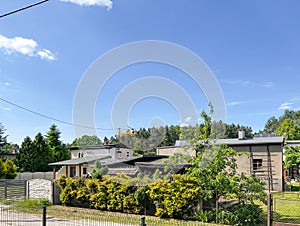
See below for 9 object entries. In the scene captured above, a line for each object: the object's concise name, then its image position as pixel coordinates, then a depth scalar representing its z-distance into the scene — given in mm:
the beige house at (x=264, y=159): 18905
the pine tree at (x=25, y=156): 31775
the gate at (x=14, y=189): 13742
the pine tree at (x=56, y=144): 37534
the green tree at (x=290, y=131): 45031
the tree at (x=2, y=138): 43691
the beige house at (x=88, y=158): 18062
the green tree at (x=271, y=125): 81688
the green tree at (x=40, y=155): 32156
